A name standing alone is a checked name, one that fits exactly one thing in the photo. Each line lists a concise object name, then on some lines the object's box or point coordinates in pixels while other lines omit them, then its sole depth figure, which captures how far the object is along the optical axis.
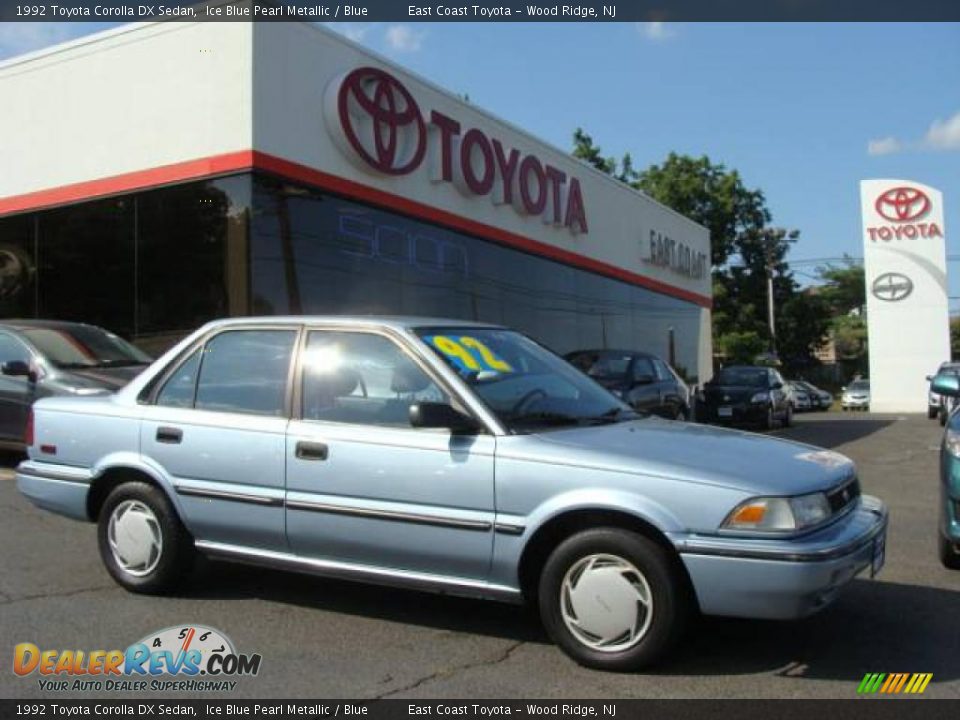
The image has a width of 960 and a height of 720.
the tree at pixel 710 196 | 53.22
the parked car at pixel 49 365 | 9.16
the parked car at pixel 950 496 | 5.50
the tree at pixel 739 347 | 49.94
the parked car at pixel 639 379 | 13.00
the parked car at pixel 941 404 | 20.75
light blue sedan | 3.85
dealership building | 11.71
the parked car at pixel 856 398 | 42.12
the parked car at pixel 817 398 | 43.28
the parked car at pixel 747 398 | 18.78
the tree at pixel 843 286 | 79.94
